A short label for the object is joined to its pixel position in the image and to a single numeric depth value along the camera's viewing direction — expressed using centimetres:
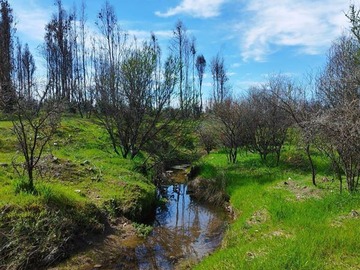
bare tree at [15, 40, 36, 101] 4460
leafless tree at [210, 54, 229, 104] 5450
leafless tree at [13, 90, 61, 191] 881
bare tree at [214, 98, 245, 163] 1933
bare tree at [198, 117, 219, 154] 2449
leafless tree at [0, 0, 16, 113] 3010
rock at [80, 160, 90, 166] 1340
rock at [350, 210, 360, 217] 790
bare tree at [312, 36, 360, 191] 823
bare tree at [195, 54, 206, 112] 5662
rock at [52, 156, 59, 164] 1251
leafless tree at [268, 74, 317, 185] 1020
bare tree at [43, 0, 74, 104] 3838
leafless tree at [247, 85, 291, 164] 1836
